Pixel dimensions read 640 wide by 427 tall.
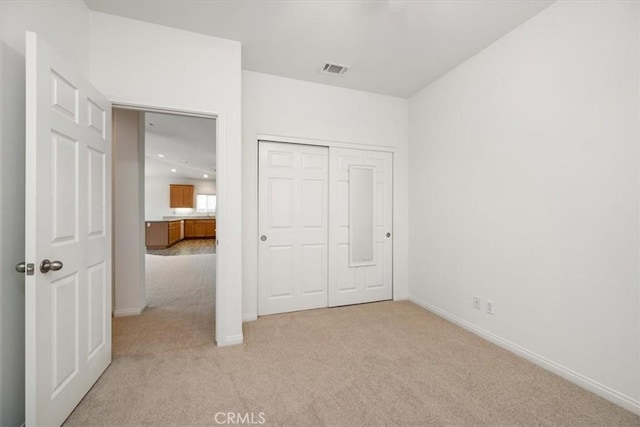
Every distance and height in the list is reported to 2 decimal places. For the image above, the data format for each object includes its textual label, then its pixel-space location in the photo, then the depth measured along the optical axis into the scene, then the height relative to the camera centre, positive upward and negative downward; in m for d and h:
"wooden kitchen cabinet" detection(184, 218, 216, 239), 11.12 -0.71
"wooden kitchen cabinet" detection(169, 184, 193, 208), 11.15 +0.69
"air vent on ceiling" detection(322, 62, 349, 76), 2.89 +1.62
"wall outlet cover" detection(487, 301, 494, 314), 2.51 -0.91
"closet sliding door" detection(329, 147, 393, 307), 3.38 -0.19
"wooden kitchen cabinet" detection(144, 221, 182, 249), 8.20 -0.72
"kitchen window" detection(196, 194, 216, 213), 12.11 +0.41
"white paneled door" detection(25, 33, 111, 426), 1.25 -0.14
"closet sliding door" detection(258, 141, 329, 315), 3.09 -0.18
